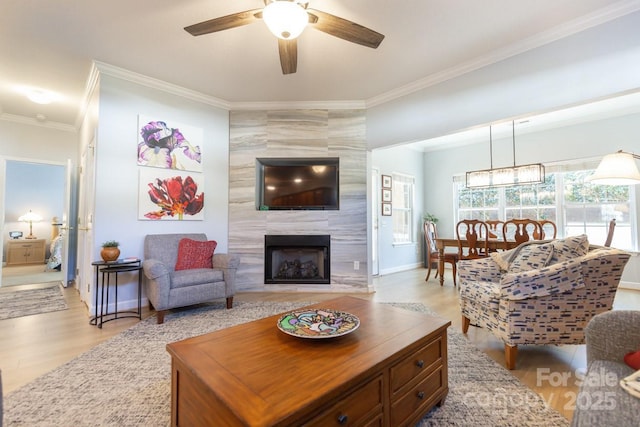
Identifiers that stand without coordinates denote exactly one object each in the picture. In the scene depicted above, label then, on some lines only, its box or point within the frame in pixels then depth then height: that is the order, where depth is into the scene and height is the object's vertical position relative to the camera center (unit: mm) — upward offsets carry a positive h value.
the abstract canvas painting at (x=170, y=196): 3396 +334
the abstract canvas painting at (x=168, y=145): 3410 +967
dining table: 3969 -329
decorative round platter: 1375 -523
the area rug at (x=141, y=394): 1456 -980
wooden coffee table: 945 -572
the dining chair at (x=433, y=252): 4570 -511
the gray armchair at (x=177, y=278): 2797 -574
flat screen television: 4230 +545
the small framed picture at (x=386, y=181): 5627 +808
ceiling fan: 1783 +1380
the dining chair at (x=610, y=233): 3635 -140
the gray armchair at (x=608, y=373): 872 -563
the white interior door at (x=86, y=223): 3250 -4
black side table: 2842 -619
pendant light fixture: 4137 +693
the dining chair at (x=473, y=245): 4180 -336
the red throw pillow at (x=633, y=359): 1059 -515
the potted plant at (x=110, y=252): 2859 -289
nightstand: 6246 -626
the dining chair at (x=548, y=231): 5051 -159
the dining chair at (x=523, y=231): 3820 -121
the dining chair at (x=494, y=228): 4676 -110
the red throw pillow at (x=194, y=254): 3309 -370
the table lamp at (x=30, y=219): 6641 +87
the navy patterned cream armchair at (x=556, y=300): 1883 -526
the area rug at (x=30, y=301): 3169 -968
